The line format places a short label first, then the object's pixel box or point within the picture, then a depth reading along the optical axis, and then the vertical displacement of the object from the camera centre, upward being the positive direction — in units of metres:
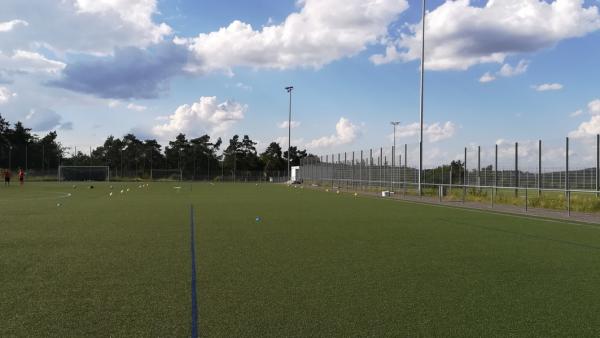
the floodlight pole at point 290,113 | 63.88 +8.11
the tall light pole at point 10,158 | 72.38 +2.42
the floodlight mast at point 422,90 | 28.70 +5.01
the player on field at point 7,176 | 44.00 -0.10
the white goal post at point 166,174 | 73.44 +0.26
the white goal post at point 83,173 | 67.75 +0.30
